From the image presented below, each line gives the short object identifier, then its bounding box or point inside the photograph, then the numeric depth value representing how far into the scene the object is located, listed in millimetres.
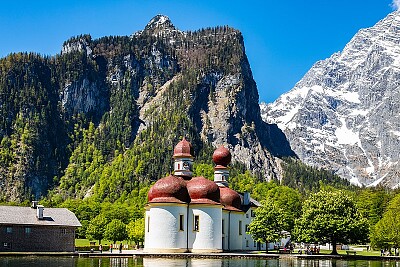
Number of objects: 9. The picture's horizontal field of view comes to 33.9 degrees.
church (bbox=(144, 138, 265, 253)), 90250
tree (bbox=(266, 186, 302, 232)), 123812
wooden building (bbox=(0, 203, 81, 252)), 92938
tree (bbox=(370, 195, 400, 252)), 106088
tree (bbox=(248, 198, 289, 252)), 98312
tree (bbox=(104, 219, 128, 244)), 112438
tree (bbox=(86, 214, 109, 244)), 115188
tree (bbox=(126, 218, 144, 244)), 113688
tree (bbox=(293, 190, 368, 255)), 91812
